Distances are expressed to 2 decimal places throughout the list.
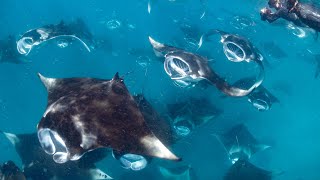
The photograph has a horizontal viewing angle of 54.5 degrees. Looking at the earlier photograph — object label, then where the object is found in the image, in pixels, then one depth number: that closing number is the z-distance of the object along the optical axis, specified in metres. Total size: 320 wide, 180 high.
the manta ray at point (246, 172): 11.85
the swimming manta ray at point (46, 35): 12.80
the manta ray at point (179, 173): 13.28
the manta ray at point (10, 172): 7.64
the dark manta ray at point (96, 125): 5.15
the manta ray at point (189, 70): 8.13
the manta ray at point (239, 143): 14.01
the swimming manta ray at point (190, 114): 11.67
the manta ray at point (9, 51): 17.08
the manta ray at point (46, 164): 8.80
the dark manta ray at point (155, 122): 8.93
